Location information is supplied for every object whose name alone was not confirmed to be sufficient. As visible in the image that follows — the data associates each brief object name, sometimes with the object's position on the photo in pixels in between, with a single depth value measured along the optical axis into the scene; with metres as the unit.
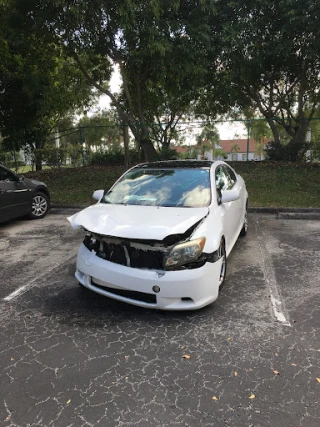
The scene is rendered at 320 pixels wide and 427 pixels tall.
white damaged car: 3.38
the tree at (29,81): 10.46
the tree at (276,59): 11.22
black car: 7.42
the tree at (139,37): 8.87
